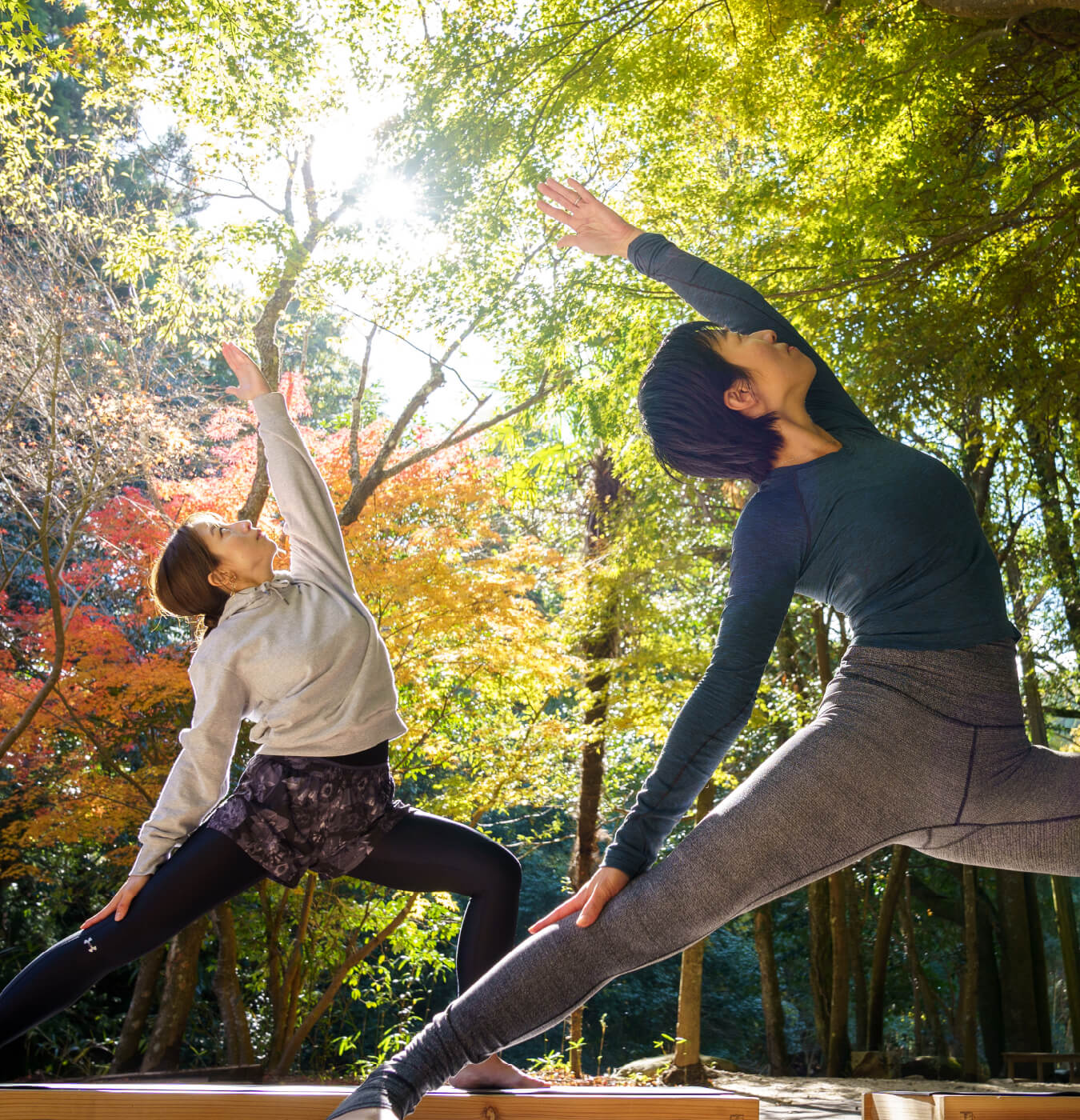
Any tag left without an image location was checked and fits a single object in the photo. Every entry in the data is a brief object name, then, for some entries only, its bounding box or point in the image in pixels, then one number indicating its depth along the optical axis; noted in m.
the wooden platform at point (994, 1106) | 1.25
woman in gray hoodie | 1.59
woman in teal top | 1.13
